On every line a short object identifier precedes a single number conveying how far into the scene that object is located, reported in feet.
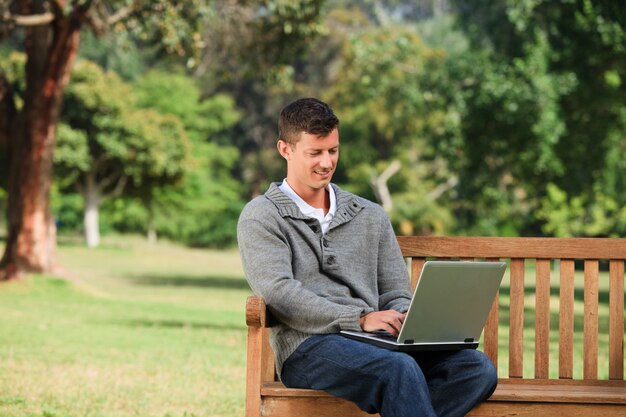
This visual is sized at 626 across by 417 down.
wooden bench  29.21
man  23.23
